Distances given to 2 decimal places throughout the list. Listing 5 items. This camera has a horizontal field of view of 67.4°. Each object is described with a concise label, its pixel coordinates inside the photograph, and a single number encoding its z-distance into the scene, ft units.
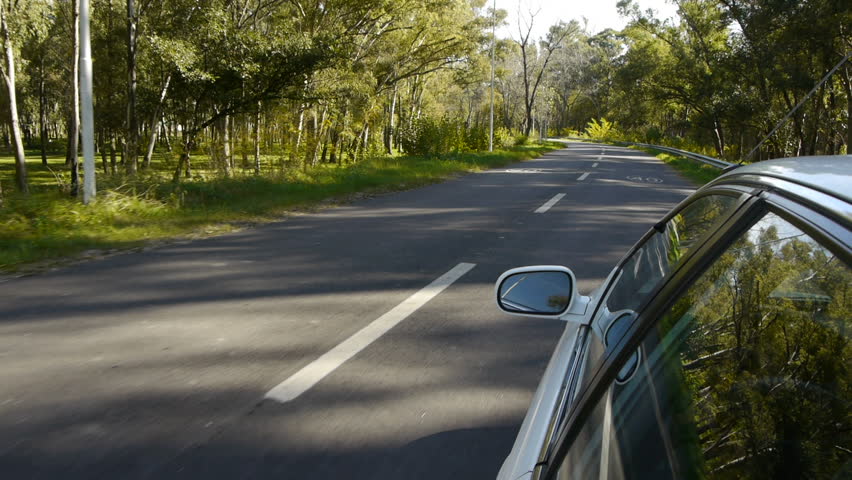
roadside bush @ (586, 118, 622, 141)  254.18
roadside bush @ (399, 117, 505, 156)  85.81
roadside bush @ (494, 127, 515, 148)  125.97
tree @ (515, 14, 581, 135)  166.64
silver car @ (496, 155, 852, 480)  3.25
